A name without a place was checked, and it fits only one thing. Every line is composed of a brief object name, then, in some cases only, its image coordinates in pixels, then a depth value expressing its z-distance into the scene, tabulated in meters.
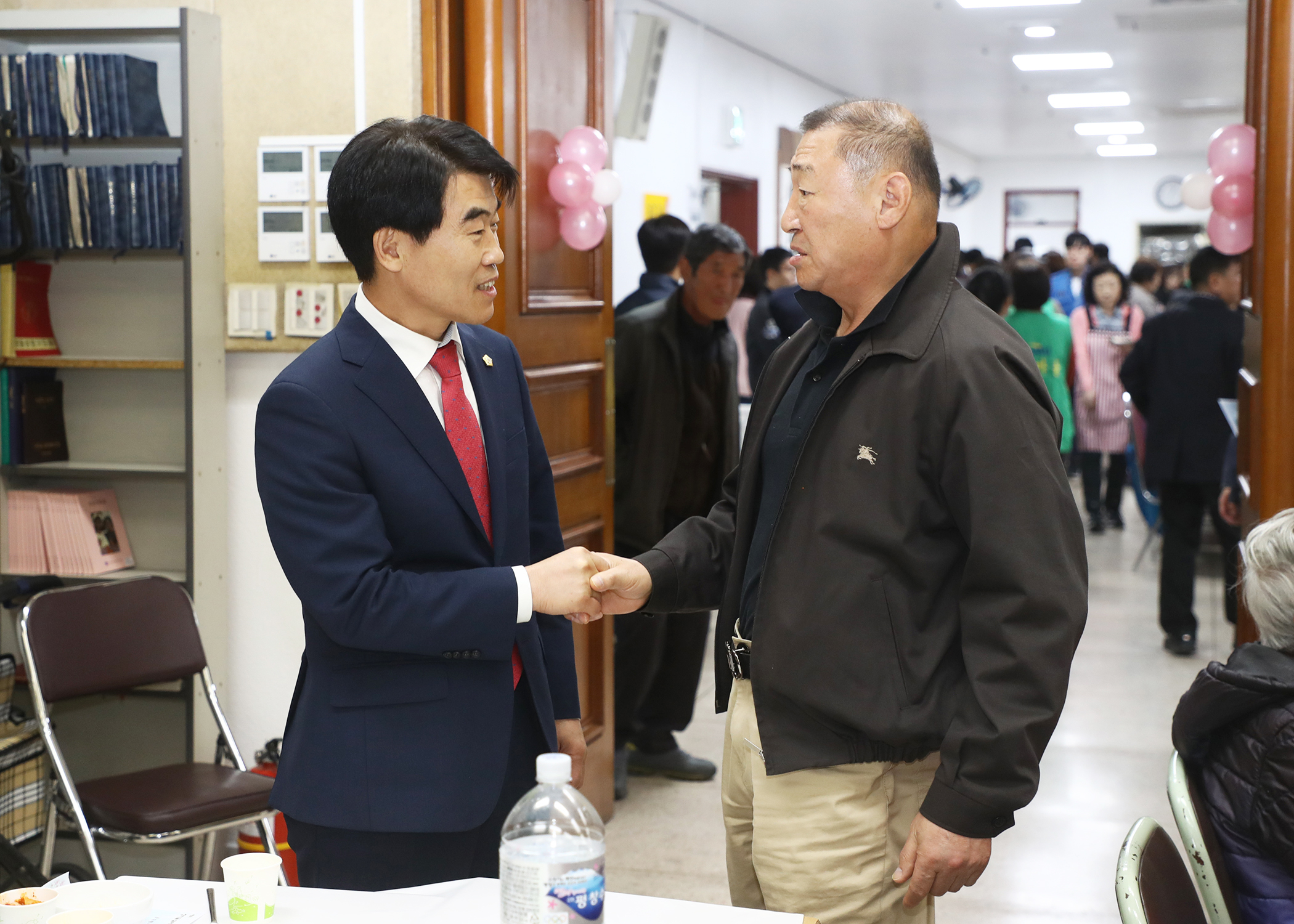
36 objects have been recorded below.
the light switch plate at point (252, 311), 3.23
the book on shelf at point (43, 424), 3.36
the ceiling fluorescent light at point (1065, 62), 10.31
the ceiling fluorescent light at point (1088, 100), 12.72
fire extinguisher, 3.10
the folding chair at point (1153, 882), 1.50
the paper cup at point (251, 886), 1.41
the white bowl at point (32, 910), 1.41
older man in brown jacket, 1.58
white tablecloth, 1.42
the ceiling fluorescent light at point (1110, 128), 15.20
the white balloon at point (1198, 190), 3.87
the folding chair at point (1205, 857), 1.85
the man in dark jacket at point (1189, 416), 5.58
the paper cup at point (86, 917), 1.38
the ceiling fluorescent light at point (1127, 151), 17.83
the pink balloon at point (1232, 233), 3.40
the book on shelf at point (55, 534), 3.34
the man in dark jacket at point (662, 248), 4.71
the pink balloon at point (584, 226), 3.45
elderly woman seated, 1.81
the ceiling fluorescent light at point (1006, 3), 8.14
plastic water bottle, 1.22
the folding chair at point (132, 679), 2.73
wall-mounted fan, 16.88
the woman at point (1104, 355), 8.00
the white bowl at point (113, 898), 1.42
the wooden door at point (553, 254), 3.08
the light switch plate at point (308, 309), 3.18
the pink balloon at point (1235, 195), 3.36
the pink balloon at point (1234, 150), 3.30
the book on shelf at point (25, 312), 3.31
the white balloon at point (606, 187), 3.41
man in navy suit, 1.70
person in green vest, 7.61
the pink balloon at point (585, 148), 3.40
